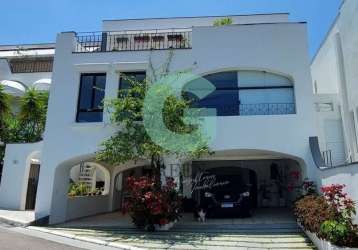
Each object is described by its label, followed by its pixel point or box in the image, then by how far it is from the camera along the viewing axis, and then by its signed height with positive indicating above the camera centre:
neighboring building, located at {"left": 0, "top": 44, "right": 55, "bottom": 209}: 24.19 +9.28
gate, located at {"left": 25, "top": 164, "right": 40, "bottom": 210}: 16.53 +0.29
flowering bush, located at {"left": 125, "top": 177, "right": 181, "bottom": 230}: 11.14 -0.30
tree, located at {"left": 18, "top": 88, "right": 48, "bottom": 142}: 19.27 +4.27
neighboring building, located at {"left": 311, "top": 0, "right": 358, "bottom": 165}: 13.14 +4.25
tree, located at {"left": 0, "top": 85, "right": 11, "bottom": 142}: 19.30 +4.63
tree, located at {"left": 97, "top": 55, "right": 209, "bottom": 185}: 12.16 +2.26
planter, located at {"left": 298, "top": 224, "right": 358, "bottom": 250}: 7.73 -1.09
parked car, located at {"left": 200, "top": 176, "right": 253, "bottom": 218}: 12.80 -0.20
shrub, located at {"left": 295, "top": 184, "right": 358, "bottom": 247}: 7.60 -0.47
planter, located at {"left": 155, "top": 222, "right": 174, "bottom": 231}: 11.42 -1.04
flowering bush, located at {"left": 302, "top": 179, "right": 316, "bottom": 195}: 11.51 +0.33
